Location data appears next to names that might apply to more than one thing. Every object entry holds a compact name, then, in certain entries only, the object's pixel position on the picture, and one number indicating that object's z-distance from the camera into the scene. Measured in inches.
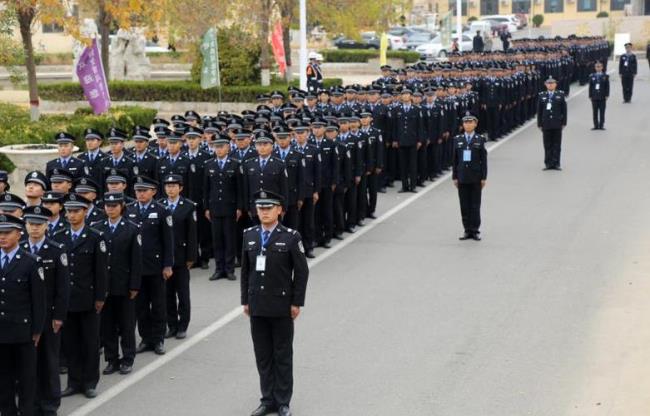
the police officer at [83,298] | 336.5
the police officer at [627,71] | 1219.9
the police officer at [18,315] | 297.6
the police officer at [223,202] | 491.8
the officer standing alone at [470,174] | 559.8
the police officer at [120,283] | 355.9
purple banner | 823.1
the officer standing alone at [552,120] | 781.3
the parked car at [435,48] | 1844.2
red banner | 1221.0
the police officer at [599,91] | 984.3
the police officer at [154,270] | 378.3
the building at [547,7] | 3159.5
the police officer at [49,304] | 315.6
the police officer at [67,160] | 502.4
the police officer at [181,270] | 396.2
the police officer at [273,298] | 311.3
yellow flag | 1615.4
